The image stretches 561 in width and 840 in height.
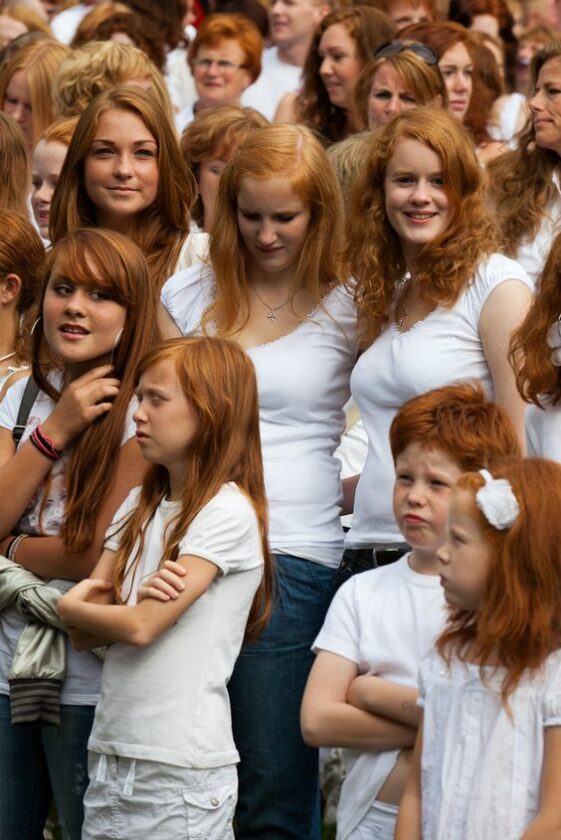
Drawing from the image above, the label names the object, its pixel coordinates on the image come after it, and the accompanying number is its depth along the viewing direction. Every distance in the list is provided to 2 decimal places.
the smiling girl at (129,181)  9.73
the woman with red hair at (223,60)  16.08
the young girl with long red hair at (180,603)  7.15
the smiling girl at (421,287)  7.86
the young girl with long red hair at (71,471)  7.95
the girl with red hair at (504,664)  6.05
